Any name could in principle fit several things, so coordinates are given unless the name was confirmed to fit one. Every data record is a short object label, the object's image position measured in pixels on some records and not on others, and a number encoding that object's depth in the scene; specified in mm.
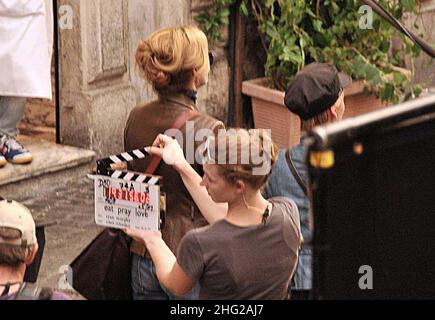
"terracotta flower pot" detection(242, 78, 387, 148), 12764
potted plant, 12852
